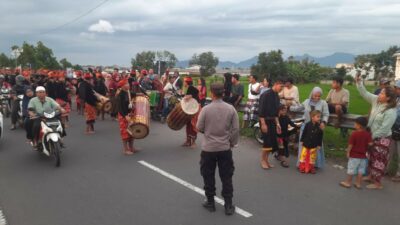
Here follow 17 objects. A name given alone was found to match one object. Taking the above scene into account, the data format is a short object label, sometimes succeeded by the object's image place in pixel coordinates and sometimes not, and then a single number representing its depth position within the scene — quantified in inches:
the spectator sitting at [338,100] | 336.2
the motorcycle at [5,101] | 554.3
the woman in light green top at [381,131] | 247.3
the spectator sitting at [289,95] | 383.9
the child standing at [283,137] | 309.7
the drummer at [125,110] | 334.6
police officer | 202.4
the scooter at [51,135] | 296.6
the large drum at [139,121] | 331.6
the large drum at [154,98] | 540.4
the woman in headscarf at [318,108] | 294.2
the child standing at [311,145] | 287.9
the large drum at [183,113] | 363.6
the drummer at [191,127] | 372.2
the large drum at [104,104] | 506.9
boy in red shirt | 249.1
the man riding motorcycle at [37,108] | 316.2
